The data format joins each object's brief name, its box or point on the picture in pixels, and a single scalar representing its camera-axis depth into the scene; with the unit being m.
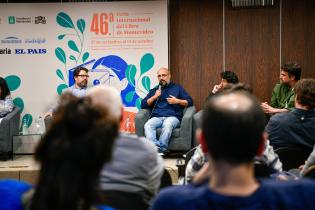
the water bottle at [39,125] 6.86
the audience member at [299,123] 3.43
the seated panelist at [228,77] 6.16
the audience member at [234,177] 1.23
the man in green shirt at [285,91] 5.74
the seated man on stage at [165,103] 6.10
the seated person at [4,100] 6.40
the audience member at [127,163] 2.04
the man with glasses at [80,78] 6.50
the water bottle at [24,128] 6.84
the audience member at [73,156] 1.13
